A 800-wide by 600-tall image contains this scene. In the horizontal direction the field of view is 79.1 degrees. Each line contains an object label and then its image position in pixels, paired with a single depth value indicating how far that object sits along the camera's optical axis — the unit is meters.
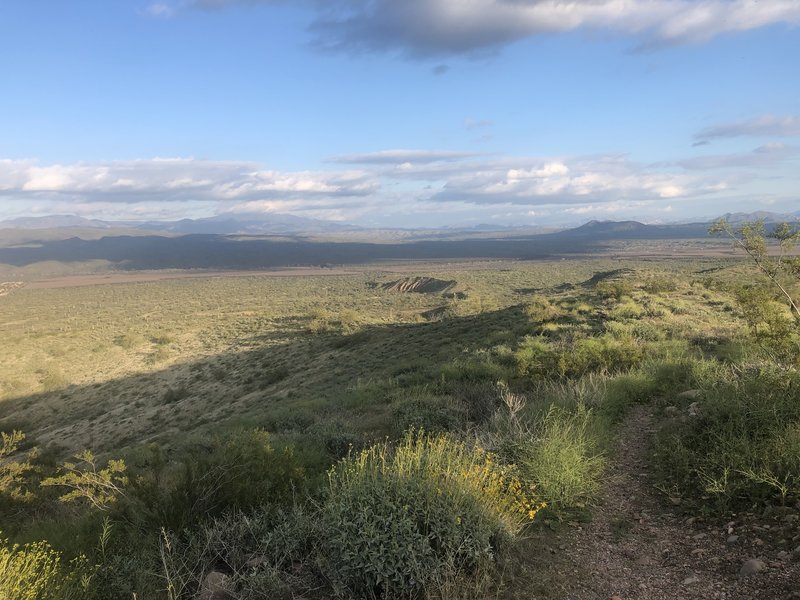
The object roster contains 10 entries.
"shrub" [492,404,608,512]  4.84
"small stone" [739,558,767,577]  3.49
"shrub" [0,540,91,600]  3.22
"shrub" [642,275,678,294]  24.19
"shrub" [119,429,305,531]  4.68
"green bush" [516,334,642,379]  10.70
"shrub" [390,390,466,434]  8.00
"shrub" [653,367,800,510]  4.30
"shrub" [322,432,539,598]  3.52
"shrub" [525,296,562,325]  20.07
